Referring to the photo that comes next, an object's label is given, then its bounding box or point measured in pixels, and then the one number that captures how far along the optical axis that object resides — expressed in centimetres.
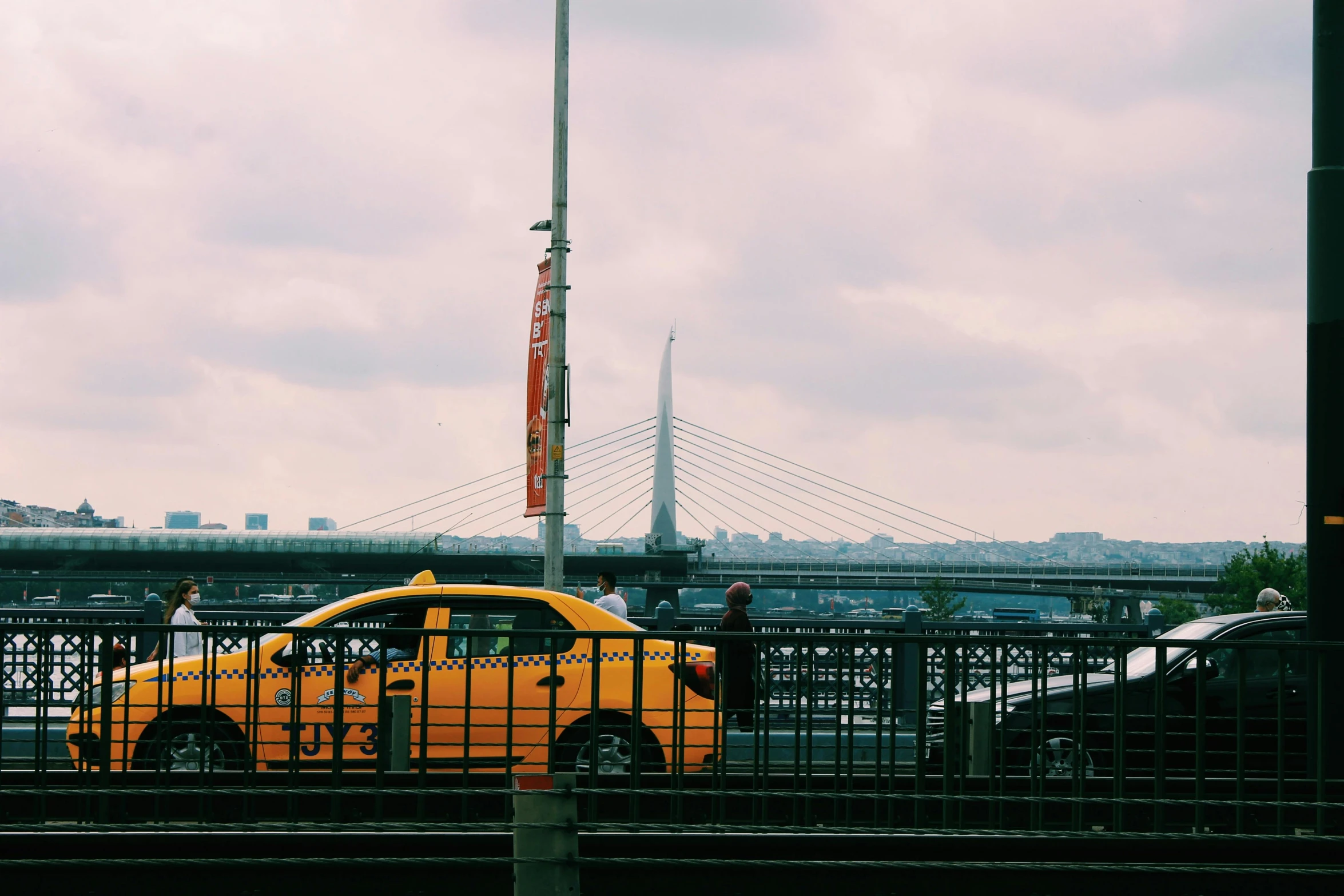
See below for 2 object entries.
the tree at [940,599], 9956
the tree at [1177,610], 11267
